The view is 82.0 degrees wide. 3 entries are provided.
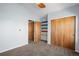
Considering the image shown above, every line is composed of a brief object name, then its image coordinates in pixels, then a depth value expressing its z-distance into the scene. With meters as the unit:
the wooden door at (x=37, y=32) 3.75
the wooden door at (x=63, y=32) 2.33
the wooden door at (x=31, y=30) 4.17
